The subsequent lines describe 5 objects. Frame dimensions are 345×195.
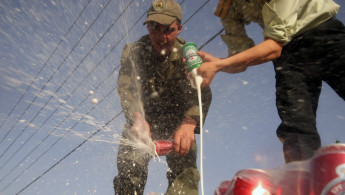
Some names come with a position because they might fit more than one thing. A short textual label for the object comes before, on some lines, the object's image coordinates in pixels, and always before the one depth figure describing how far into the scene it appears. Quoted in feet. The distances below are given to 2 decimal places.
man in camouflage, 8.36
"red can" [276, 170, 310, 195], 3.09
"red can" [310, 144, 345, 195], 2.75
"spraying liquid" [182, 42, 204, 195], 6.02
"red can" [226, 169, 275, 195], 3.01
